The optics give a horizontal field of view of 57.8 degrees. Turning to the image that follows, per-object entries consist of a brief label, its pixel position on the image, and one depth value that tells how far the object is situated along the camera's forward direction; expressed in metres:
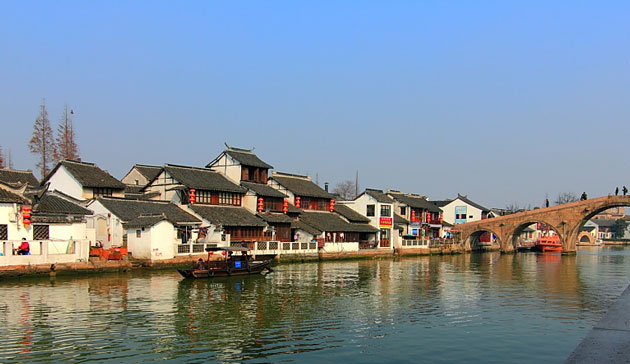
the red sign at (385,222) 81.00
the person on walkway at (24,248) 39.63
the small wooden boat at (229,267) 41.75
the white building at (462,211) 113.38
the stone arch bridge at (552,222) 90.24
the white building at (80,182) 55.31
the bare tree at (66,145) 80.25
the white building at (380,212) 80.92
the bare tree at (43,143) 76.50
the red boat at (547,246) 108.62
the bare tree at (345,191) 151.75
